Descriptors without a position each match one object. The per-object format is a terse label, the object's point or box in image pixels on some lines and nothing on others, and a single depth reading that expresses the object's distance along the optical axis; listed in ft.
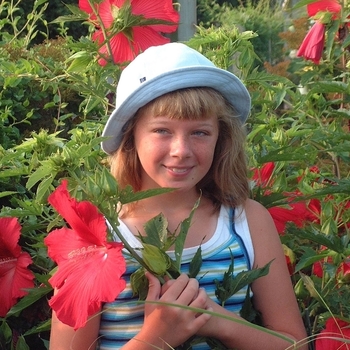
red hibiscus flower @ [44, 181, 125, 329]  3.62
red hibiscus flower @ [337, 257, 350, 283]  4.64
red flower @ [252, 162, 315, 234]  5.43
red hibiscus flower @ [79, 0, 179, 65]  5.26
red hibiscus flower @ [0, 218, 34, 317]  4.97
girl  4.38
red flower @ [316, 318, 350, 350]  4.31
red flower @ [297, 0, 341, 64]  5.92
